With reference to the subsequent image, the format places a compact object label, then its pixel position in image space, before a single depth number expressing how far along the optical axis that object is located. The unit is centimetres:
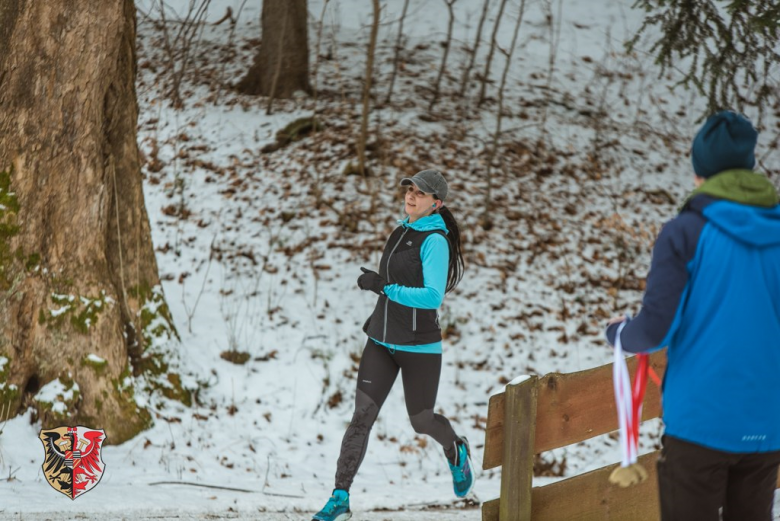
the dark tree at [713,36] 1802
